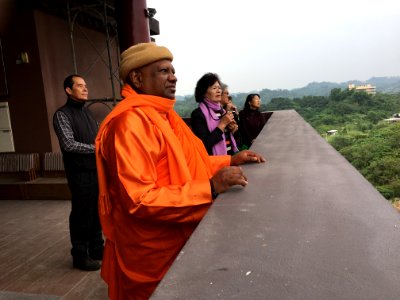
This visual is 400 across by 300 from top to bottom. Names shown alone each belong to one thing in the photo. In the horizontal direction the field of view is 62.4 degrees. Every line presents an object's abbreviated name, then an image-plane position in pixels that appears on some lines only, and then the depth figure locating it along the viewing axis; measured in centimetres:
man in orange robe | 116
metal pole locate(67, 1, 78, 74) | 634
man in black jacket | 309
